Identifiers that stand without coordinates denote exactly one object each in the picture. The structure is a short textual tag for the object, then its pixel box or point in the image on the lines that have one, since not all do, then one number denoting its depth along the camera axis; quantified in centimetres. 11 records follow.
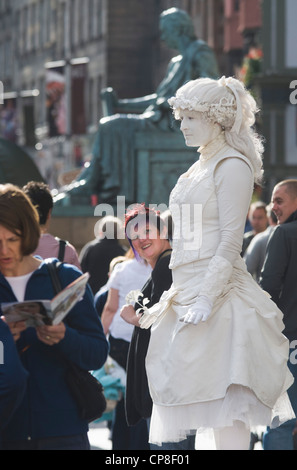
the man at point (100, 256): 1673
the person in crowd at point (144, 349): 1091
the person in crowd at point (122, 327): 1317
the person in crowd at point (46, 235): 1116
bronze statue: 2656
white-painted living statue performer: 911
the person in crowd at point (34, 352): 744
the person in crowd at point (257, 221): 1946
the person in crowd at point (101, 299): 1453
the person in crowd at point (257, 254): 1529
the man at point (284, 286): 1161
